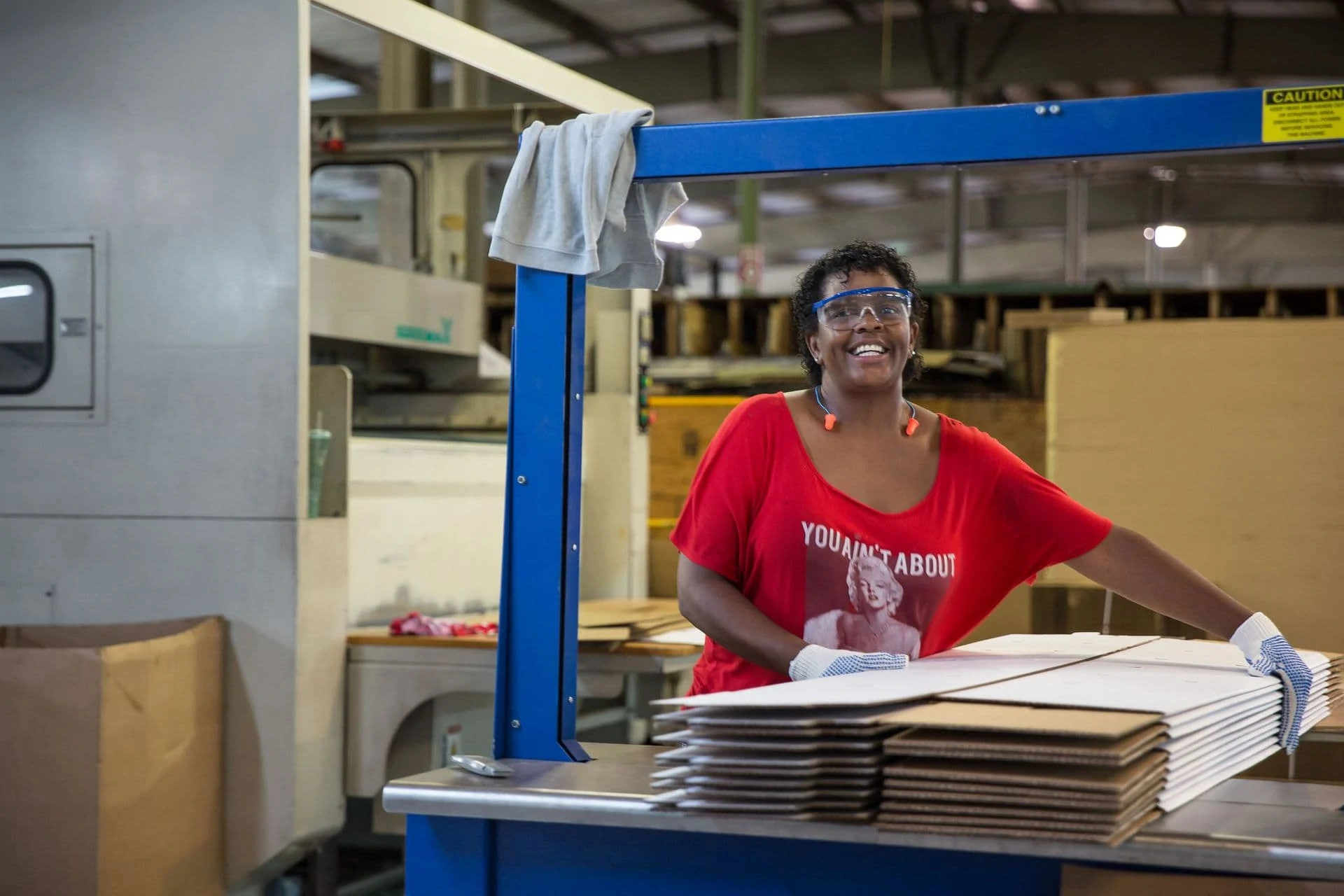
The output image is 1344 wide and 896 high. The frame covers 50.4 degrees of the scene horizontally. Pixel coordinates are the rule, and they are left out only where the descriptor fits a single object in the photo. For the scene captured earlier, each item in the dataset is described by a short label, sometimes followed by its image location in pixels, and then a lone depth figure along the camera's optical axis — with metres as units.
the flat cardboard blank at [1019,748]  1.59
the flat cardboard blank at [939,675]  1.72
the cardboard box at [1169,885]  1.65
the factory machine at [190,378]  3.79
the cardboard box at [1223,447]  3.38
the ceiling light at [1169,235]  13.06
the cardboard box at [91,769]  3.31
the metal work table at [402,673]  4.03
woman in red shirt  2.41
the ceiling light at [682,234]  9.78
